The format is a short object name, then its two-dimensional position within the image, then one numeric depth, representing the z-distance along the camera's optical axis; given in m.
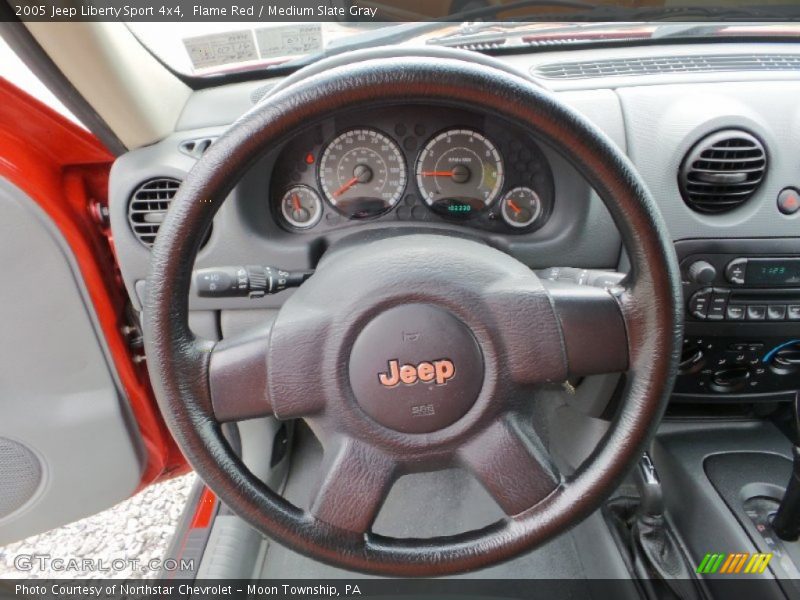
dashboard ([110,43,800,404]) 1.19
